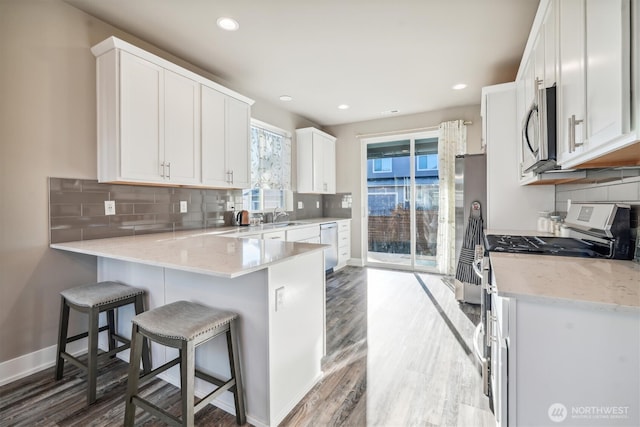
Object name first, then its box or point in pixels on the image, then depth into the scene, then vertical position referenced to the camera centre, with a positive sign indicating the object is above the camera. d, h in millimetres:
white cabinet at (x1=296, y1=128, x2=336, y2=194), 4727 +840
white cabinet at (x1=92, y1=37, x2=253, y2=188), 2189 +777
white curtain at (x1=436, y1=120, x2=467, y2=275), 4401 +338
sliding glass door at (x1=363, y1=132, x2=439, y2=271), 4871 +173
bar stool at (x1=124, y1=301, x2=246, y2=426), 1311 -612
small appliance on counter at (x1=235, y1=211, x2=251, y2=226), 3586 -83
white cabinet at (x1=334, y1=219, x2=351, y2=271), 4957 -554
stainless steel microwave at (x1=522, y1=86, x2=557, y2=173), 1384 +404
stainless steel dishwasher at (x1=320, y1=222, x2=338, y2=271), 4469 -448
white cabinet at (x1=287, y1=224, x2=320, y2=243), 3688 -308
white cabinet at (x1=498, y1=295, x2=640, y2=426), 783 -437
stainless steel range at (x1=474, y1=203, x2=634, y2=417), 1331 -194
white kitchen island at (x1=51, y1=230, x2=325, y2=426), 1474 -486
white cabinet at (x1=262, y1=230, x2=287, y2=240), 3223 -271
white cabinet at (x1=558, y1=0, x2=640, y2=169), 821 +433
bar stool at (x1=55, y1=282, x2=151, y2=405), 1696 -593
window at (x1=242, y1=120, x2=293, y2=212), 4016 +610
